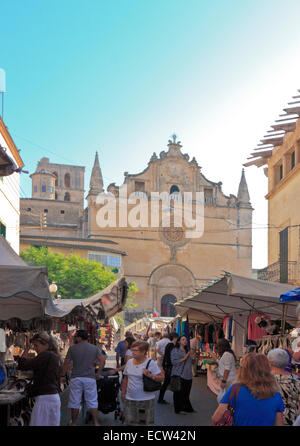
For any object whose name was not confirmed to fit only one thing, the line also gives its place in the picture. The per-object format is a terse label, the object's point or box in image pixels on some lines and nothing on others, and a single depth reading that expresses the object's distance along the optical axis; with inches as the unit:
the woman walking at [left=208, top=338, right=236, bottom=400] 324.8
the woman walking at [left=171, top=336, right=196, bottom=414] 398.3
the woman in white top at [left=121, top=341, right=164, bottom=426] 272.4
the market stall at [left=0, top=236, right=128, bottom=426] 247.8
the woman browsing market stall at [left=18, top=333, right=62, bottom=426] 235.9
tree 1432.1
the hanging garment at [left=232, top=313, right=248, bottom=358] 488.5
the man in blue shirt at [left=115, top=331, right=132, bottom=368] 579.4
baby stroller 353.1
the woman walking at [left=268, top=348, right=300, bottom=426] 212.8
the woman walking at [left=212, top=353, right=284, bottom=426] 158.7
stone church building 1854.1
